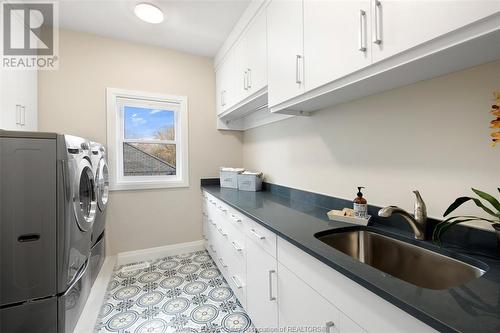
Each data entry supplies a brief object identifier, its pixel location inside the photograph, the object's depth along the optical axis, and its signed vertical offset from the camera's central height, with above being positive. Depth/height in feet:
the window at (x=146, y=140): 8.34 +1.14
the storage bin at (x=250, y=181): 8.05 -0.53
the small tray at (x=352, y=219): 4.12 -1.03
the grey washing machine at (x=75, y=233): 4.22 -1.36
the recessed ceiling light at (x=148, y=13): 6.35 +4.63
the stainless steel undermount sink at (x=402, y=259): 2.85 -1.42
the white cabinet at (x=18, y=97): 5.64 +2.01
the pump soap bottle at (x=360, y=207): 4.22 -0.79
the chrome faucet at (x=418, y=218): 3.37 -0.81
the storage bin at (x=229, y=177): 8.63 -0.40
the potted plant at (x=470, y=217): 2.58 -0.69
